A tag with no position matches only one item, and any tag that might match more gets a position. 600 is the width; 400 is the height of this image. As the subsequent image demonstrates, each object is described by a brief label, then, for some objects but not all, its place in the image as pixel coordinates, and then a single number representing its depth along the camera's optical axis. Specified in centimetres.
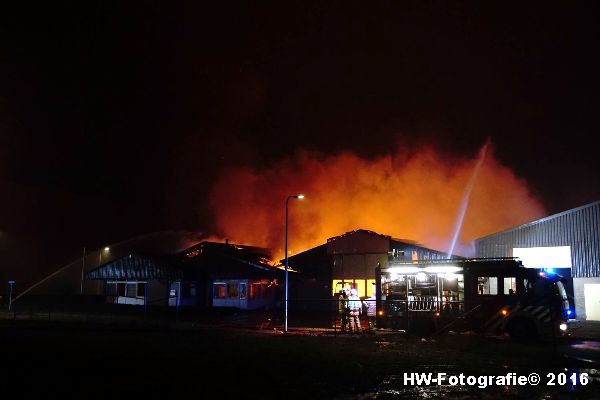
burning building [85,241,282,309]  3891
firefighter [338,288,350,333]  2133
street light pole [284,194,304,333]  2306
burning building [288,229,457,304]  3644
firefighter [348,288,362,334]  2147
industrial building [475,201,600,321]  2917
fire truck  1922
